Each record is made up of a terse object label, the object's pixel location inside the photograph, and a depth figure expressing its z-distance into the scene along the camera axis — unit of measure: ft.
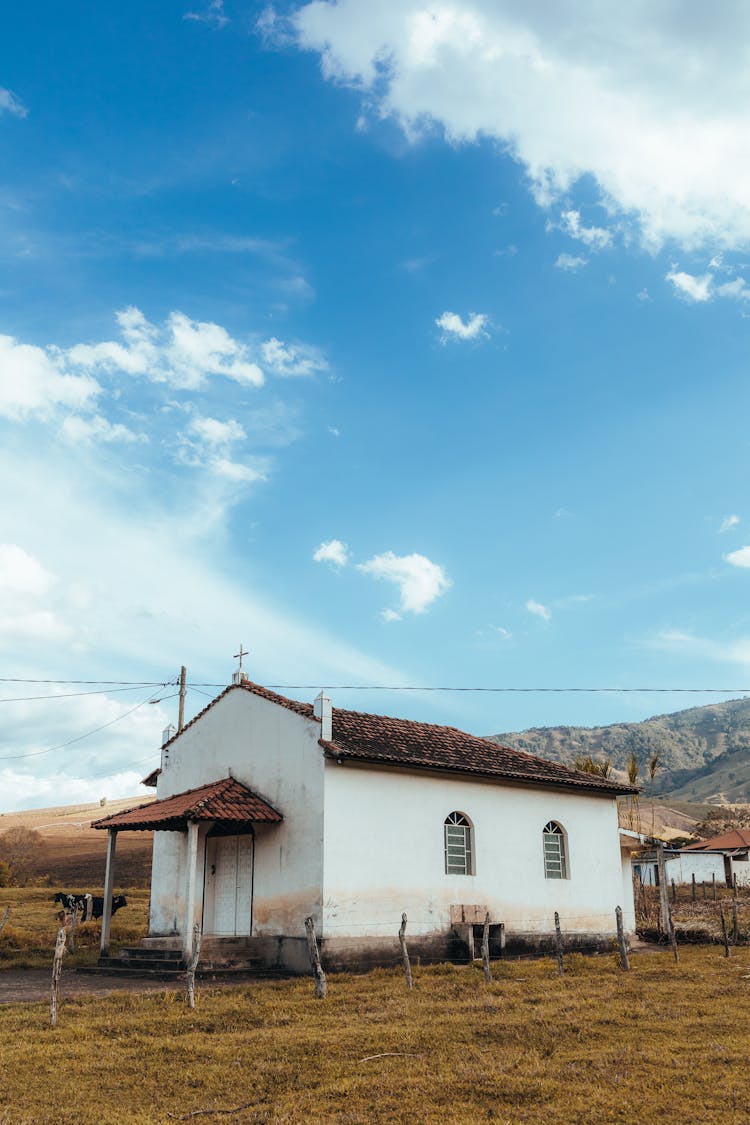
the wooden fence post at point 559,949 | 58.70
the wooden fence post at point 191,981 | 47.70
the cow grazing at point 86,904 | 82.74
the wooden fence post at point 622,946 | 59.85
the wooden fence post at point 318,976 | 50.19
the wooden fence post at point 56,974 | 42.96
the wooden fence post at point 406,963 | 53.21
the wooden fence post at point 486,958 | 54.49
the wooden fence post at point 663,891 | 78.64
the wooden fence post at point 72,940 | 77.68
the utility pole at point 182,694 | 102.42
